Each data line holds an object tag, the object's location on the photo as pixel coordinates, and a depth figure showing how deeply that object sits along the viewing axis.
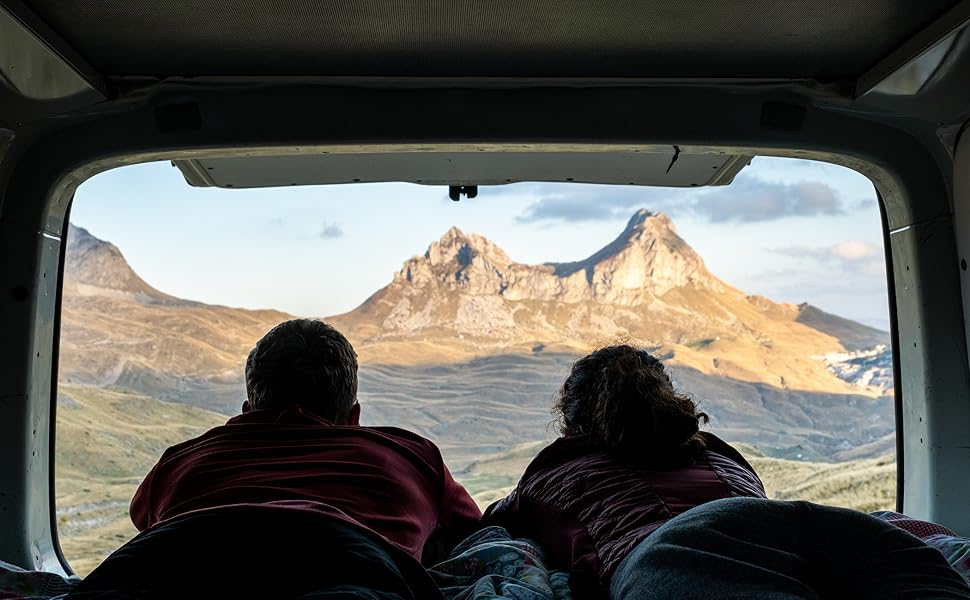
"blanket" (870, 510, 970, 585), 1.73
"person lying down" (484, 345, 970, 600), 1.27
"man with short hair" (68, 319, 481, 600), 1.24
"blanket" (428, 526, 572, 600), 1.58
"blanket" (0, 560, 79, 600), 1.74
